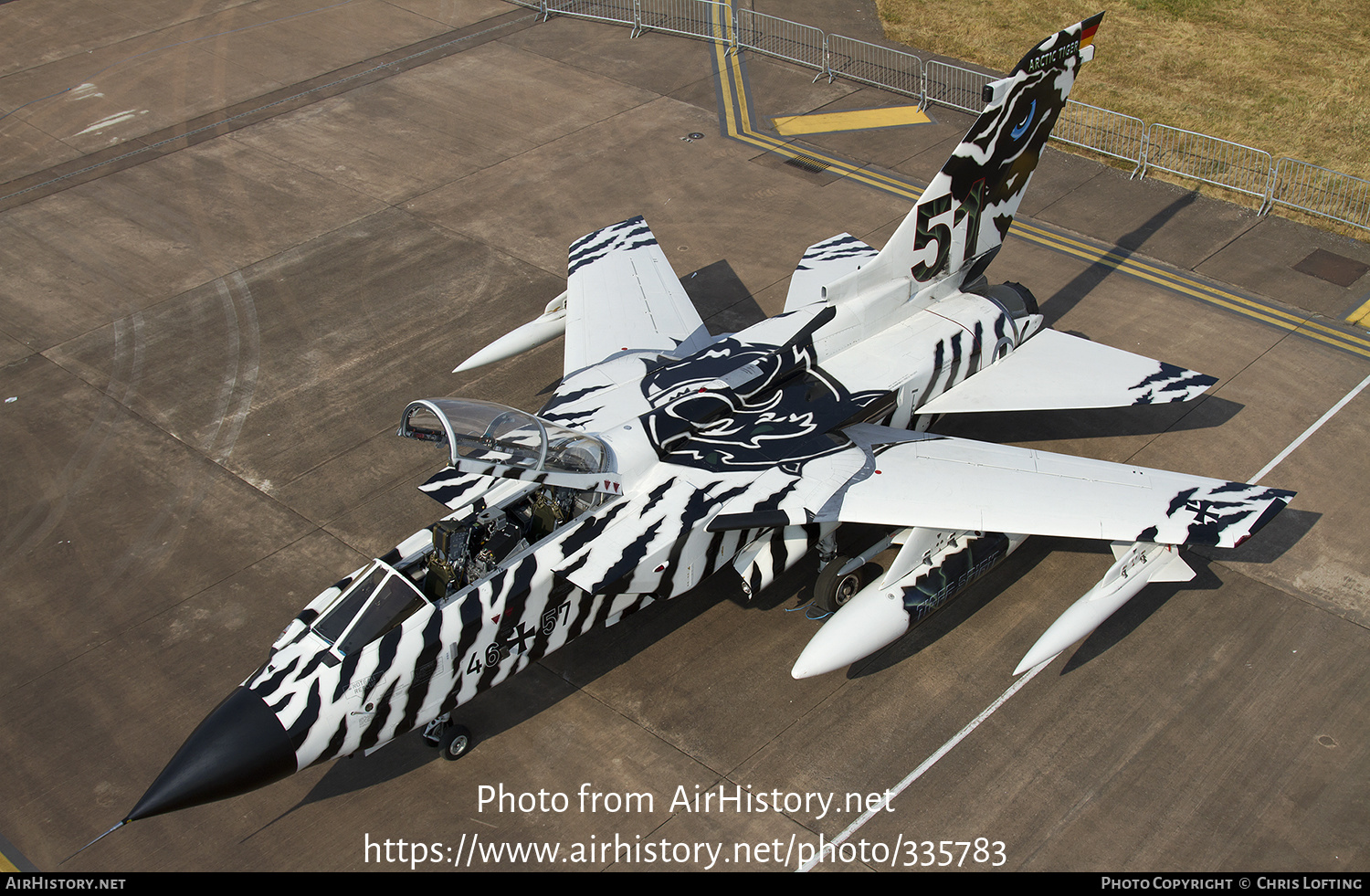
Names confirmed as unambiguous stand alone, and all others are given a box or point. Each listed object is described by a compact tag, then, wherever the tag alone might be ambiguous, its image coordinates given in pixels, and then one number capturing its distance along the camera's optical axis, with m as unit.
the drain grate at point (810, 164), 25.44
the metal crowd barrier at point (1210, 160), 24.34
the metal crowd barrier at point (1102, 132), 25.56
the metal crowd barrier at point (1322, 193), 23.23
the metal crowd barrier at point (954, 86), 27.64
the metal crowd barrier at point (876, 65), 28.56
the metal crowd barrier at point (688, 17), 31.52
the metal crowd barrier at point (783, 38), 30.08
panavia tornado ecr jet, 12.23
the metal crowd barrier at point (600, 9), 32.34
